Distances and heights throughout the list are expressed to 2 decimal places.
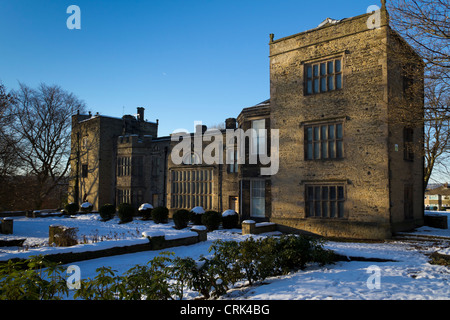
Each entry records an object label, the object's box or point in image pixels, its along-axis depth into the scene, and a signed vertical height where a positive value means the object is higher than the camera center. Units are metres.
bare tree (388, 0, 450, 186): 9.17 +4.23
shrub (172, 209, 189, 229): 21.02 -2.45
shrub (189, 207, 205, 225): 21.75 -2.33
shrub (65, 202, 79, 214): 30.65 -2.62
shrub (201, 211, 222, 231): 20.12 -2.46
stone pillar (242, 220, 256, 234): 16.77 -2.39
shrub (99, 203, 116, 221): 26.50 -2.54
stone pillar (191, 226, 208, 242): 15.08 -2.39
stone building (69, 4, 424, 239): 15.20 +2.21
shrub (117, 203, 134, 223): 25.08 -2.52
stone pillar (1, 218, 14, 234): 20.34 -2.88
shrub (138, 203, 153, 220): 26.06 -2.46
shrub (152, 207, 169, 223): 23.73 -2.52
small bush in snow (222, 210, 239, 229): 20.39 -2.46
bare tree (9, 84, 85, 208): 32.78 +4.92
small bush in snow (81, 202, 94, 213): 31.02 -2.55
